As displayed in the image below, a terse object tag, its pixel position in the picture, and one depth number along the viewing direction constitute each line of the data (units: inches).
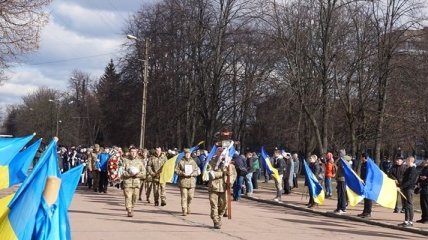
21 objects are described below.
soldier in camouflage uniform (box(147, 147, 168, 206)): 767.7
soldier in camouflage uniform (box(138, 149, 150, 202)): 825.4
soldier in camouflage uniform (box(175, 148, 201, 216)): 658.8
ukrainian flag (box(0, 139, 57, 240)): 242.1
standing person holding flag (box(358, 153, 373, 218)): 735.1
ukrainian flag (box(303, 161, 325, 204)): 828.0
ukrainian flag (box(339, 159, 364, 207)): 711.7
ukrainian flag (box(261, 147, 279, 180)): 946.7
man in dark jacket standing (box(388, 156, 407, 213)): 763.4
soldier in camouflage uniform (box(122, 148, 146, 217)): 640.4
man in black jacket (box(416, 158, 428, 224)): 653.9
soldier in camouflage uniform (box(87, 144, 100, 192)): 989.2
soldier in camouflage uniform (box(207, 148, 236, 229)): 553.3
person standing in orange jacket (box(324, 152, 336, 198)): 940.6
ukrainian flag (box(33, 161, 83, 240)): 239.1
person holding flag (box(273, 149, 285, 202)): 927.7
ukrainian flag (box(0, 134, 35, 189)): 511.2
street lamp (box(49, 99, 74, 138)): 3607.3
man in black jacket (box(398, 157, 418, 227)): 650.2
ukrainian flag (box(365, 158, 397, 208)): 679.1
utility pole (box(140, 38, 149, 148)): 1450.5
